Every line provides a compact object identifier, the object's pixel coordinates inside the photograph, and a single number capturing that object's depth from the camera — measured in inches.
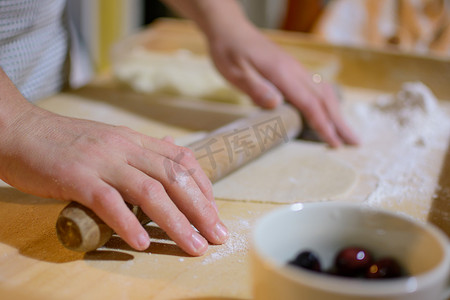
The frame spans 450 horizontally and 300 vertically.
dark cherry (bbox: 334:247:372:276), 19.0
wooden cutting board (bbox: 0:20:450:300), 23.7
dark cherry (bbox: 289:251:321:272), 19.0
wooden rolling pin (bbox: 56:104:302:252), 24.6
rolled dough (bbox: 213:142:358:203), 34.9
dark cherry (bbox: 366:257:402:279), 18.6
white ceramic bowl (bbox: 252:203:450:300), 16.0
